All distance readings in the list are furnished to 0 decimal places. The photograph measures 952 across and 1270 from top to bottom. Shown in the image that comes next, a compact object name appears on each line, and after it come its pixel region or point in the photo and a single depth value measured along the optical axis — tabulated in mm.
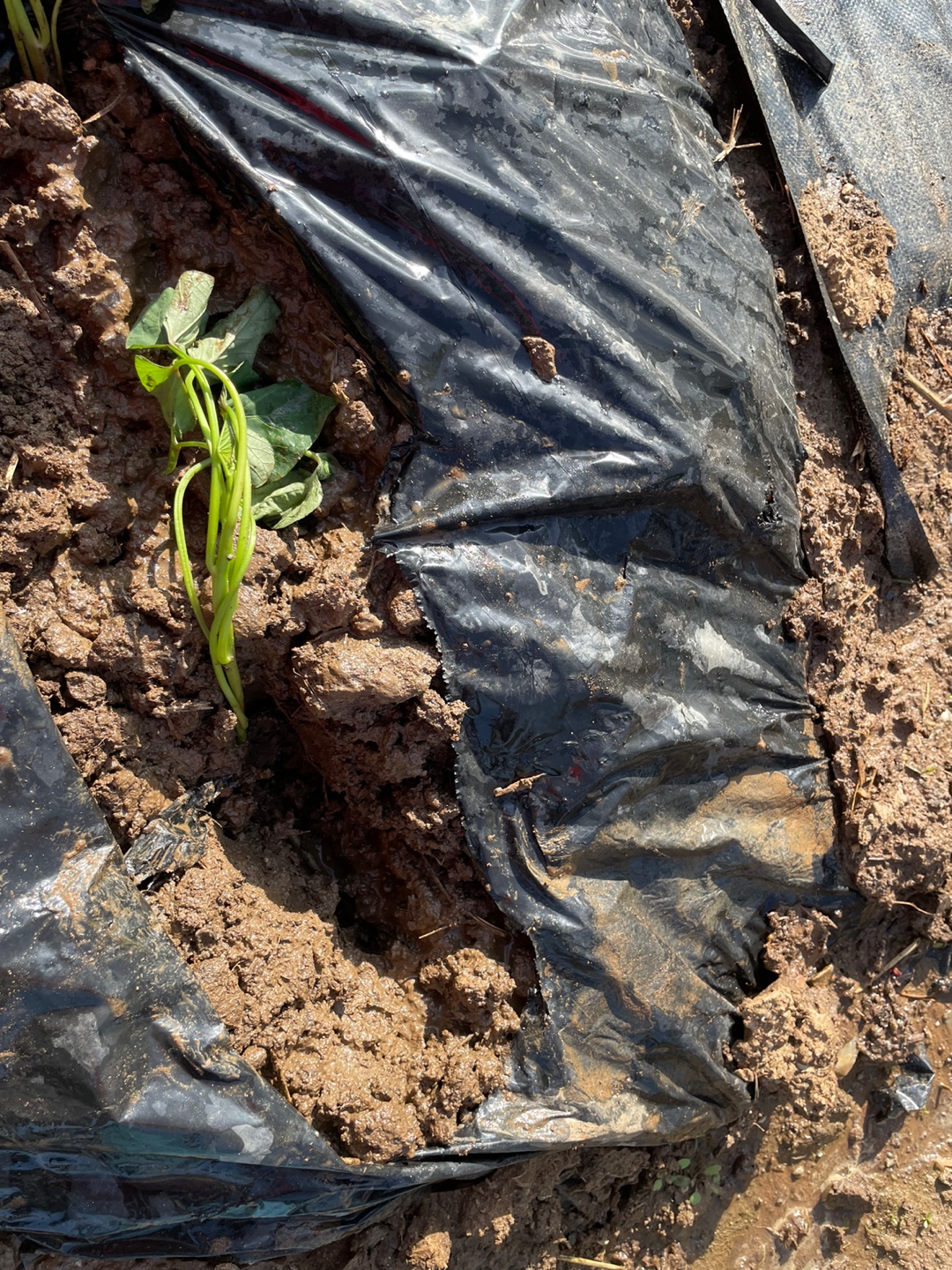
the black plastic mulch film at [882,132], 750
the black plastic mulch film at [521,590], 513
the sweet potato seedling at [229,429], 560
